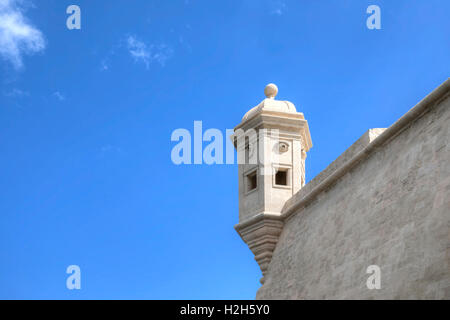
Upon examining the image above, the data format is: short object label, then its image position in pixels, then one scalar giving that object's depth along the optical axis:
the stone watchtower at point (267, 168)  13.23
